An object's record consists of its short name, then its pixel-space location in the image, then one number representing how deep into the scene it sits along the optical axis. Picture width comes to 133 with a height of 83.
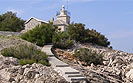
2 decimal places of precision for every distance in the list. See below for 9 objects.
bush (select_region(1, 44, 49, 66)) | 15.24
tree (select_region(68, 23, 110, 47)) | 32.94
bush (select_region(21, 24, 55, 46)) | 22.50
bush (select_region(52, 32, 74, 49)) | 22.69
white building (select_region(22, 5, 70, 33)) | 42.41
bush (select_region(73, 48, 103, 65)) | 17.89
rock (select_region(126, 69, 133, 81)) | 15.91
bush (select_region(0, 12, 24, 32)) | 43.33
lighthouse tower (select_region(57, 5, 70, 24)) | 51.78
